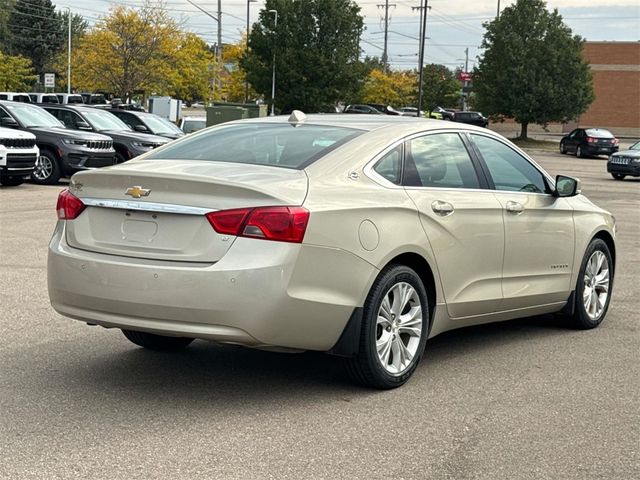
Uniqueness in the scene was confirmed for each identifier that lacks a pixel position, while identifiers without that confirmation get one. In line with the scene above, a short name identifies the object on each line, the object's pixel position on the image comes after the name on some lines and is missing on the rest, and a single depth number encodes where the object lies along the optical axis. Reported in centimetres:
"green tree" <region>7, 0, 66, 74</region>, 10131
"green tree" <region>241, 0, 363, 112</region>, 6606
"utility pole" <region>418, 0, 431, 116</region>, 5036
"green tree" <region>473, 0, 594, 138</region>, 6119
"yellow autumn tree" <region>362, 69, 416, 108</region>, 9419
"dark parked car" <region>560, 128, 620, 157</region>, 4847
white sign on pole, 5059
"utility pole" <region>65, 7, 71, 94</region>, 6366
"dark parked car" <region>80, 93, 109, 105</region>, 4081
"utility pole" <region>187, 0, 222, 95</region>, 7600
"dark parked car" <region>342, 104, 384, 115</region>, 6962
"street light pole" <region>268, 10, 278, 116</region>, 6569
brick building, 8331
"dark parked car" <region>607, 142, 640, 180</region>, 3228
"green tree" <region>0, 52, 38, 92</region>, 7175
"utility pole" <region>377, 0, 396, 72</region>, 10659
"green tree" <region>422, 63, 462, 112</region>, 8925
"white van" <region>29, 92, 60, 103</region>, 3703
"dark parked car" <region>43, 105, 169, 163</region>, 2370
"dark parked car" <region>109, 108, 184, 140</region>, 2608
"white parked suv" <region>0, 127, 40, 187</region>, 1920
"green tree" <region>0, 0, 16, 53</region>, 10300
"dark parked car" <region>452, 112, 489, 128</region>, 7455
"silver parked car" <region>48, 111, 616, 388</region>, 512
